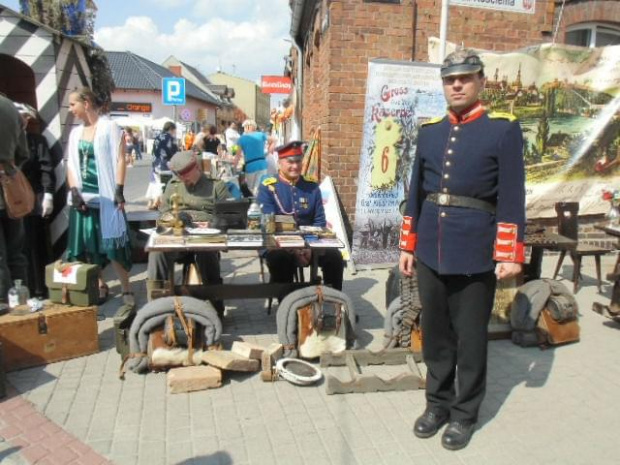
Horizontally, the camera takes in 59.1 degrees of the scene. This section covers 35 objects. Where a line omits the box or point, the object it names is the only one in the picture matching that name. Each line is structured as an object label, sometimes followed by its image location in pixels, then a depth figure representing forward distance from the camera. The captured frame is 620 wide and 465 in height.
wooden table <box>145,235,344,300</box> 4.07
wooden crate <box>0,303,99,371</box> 3.79
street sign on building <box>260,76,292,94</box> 16.09
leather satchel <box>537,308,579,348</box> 4.35
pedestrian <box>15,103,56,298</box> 5.11
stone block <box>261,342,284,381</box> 3.74
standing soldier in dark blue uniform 2.78
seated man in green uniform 4.43
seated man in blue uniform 4.67
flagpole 6.14
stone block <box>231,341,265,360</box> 3.85
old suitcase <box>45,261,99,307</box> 4.14
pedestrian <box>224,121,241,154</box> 15.20
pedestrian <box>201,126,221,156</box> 13.52
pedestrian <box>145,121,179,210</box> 10.62
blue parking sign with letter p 11.36
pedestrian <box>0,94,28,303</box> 4.16
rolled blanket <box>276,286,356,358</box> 3.96
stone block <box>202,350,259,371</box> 3.68
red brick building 6.55
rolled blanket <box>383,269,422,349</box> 3.98
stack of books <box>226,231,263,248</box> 3.80
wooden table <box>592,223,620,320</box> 4.76
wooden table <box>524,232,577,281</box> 4.61
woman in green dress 4.84
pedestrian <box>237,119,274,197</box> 10.45
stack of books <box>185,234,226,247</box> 3.76
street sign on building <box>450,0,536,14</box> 6.47
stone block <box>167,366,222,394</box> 3.56
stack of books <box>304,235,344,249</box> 3.97
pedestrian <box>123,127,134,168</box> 25.34
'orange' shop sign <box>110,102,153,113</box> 43.38
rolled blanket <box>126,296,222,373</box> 3.75
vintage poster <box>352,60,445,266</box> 6.32
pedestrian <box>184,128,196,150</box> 15.68
